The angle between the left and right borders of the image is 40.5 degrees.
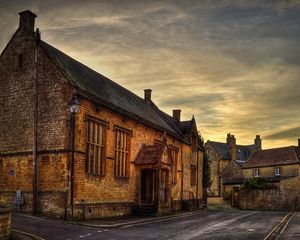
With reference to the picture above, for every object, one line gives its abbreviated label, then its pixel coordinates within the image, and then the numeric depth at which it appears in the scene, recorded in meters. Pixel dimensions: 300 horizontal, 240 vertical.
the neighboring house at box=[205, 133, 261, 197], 75.00
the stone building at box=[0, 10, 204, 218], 21.20
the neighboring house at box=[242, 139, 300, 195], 56.41
